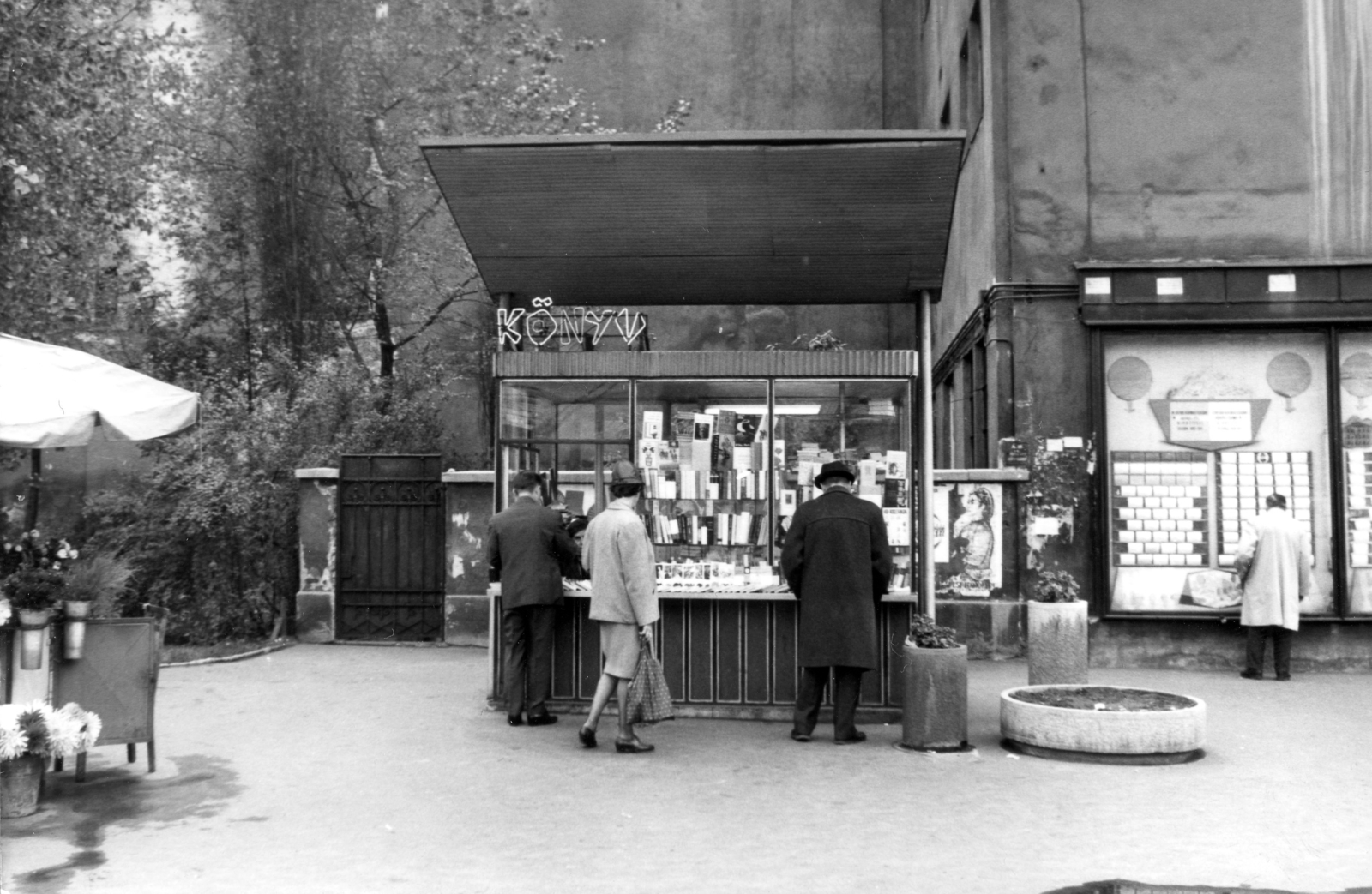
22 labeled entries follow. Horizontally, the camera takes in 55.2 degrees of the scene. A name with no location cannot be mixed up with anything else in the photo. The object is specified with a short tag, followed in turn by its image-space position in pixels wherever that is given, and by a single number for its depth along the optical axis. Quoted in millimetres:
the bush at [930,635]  8914
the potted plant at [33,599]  7293
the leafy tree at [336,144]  18141
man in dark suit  9453
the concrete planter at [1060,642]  10281
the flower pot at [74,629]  7512
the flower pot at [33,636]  7297
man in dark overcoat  8930
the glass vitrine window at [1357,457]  13102
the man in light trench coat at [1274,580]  12336
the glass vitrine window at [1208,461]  13234
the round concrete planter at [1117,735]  8383
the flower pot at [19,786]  6836
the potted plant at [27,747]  6746
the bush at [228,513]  15453
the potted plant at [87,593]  7527
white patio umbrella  7406
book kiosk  9586
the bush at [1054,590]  10391
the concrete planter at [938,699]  8742
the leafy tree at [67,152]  13875
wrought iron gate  14805
